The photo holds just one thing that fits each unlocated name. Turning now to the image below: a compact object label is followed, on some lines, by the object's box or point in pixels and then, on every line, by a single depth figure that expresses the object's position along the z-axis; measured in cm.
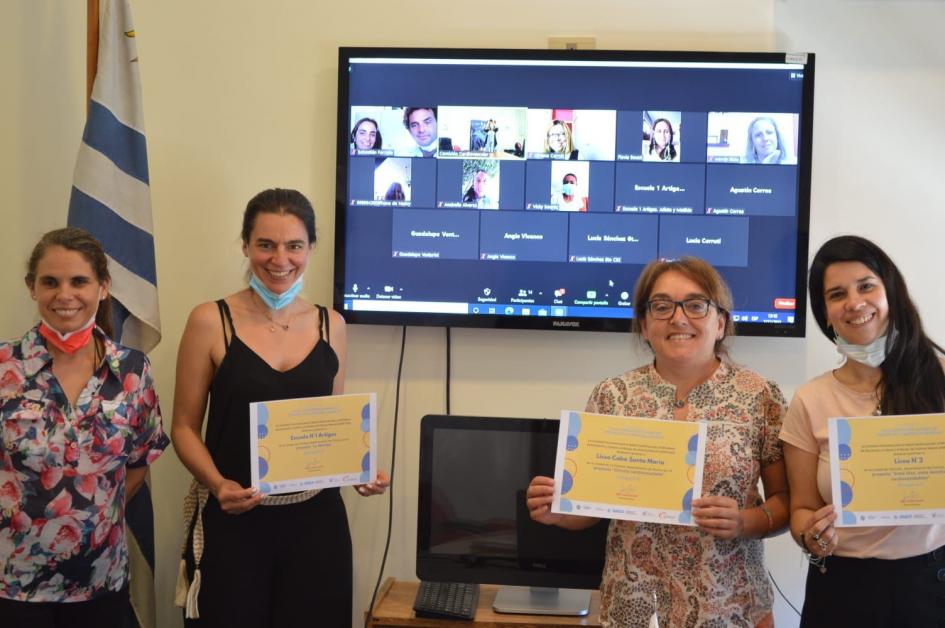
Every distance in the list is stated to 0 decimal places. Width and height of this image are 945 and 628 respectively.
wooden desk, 247
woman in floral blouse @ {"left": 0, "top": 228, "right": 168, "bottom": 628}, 205
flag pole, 279
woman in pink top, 188
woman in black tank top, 224
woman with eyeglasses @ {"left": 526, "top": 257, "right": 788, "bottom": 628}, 191
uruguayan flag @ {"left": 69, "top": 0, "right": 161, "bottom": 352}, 276
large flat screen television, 296
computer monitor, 256
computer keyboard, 250
